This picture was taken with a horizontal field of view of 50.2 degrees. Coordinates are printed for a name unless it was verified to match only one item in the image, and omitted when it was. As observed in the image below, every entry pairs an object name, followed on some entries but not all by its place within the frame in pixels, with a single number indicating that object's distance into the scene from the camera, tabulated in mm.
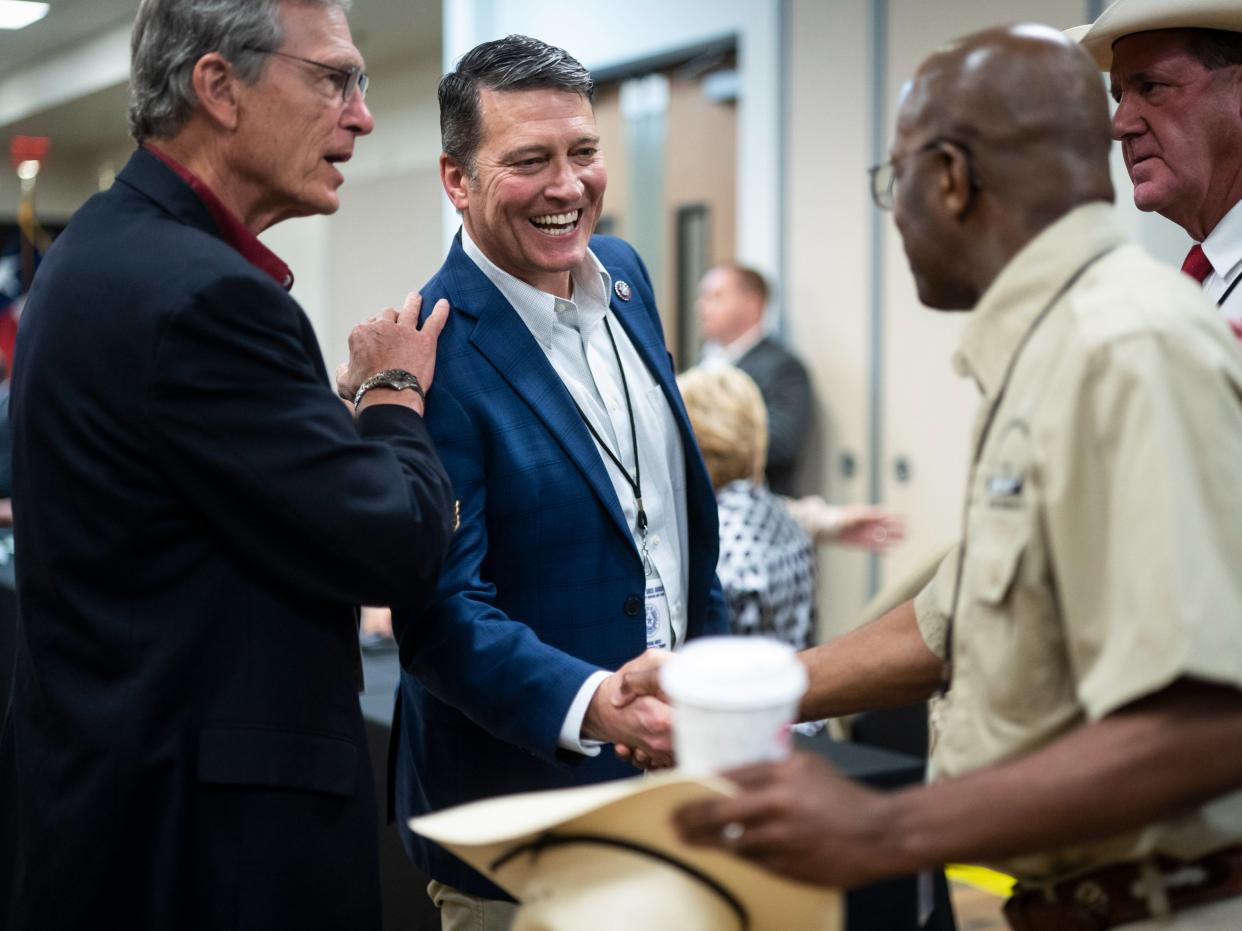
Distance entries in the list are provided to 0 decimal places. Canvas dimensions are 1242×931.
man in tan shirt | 929
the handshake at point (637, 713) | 1588
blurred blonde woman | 3039
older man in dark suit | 1364
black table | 2531
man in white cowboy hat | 1989
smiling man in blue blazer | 1656
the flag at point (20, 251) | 8859
